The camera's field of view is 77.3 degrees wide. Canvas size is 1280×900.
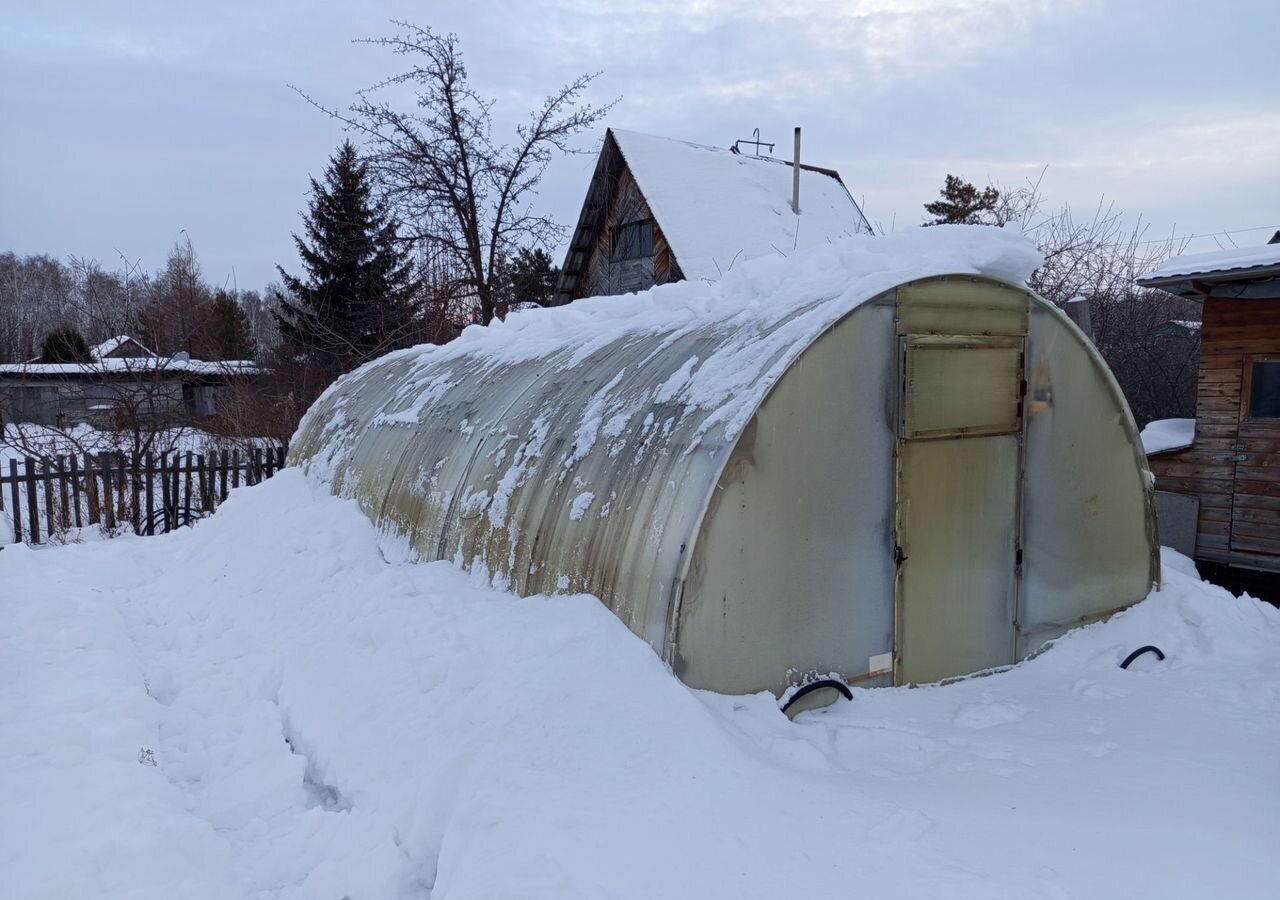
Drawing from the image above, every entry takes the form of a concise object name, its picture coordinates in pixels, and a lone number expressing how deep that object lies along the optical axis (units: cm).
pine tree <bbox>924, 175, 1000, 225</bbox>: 2477
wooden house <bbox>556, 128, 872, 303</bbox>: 1720
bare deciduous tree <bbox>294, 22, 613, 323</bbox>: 1755
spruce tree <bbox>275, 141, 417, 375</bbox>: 2136
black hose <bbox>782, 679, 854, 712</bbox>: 438
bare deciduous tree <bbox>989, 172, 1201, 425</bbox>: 1544
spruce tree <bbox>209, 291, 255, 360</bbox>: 3247
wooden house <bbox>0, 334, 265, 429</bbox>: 1599
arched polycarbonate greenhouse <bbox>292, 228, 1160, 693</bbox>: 434
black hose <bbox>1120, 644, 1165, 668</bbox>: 527
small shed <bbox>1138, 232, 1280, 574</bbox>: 929
